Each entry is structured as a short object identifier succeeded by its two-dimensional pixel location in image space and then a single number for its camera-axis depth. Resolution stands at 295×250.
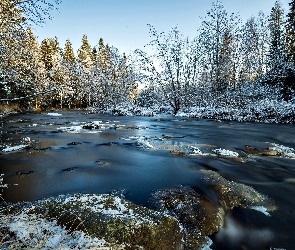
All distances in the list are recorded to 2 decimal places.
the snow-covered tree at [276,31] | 23.69
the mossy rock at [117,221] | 2.29
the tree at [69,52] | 54.06
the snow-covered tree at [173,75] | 20.72
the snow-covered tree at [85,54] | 52.00
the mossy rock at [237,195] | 3.66
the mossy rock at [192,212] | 2.82
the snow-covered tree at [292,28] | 21.77
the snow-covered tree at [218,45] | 21.91
